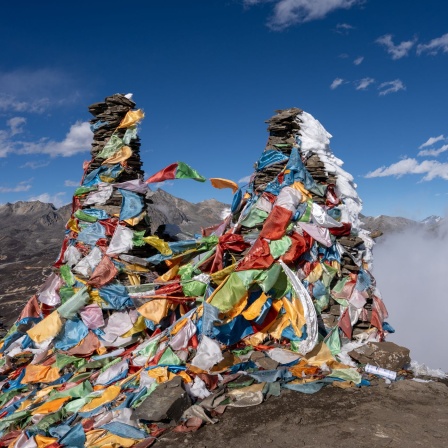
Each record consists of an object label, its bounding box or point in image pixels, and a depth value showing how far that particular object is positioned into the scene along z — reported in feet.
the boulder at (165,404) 16.87
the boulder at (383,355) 22.08
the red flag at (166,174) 31.63
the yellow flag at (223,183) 31.37
